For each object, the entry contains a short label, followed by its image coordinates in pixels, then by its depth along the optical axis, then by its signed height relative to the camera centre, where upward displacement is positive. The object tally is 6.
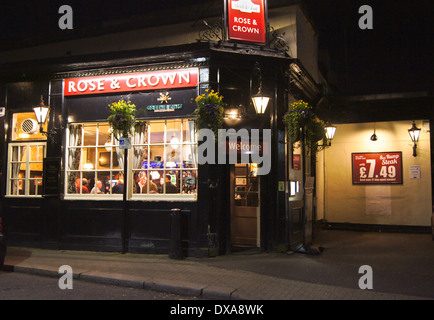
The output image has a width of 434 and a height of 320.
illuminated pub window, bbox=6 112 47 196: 10.77 +0.63
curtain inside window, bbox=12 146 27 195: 10.91 +0.46
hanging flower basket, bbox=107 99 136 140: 9.30 +1.50
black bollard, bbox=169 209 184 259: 8.86 -1.27
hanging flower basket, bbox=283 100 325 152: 9.33 +1.47
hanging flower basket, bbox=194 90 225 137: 8.57 +1.56
